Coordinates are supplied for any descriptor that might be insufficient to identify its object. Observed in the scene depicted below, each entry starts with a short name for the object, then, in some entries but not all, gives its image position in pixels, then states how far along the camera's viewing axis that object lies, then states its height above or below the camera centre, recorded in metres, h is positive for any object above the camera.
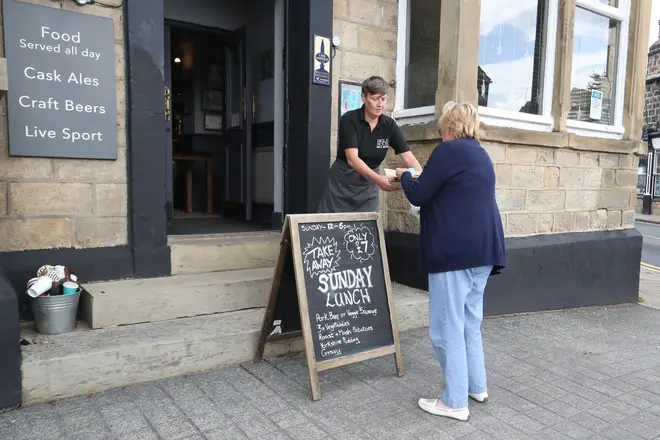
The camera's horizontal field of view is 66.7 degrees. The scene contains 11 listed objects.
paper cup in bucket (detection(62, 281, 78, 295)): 3.33 -0.79
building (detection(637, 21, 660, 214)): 22.23 +1.77
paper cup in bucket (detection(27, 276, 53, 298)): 3.17 -0.75
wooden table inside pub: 7.91 -0.07
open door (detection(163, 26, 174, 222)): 4.76 +0.53
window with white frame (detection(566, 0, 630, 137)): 5.81 +1.34
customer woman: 2.72 -0.34
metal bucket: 3.20 -0.93
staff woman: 3.48 +0.15
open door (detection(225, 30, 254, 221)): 6.45 +0.63
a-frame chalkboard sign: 3.09 -0.78
